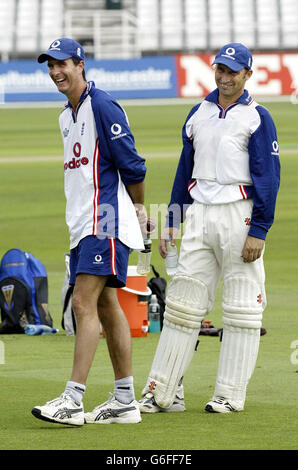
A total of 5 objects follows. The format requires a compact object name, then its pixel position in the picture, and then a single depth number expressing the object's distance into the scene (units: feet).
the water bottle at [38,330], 61.21
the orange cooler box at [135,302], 59.77
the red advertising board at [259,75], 265.13
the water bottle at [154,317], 62.11
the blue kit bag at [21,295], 61.72
